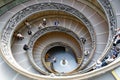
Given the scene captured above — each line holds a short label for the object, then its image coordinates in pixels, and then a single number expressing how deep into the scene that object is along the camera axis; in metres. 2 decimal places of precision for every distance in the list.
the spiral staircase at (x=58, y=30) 8.42
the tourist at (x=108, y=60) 6.36
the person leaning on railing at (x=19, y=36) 9.51
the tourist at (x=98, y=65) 6.56
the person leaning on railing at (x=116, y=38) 6.95
